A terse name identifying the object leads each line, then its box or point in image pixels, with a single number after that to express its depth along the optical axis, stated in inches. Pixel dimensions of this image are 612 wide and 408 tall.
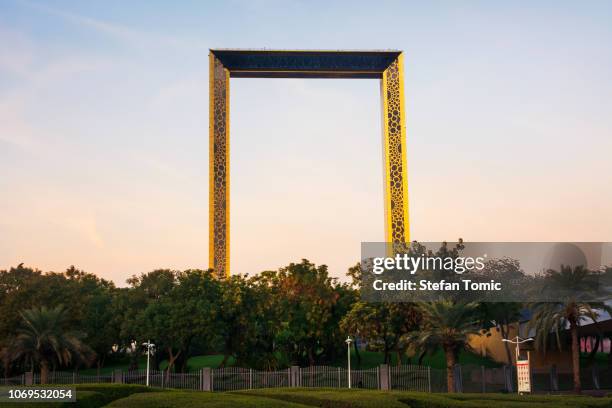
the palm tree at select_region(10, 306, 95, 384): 2053.4
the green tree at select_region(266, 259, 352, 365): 2229.3
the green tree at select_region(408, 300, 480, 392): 1798.7
